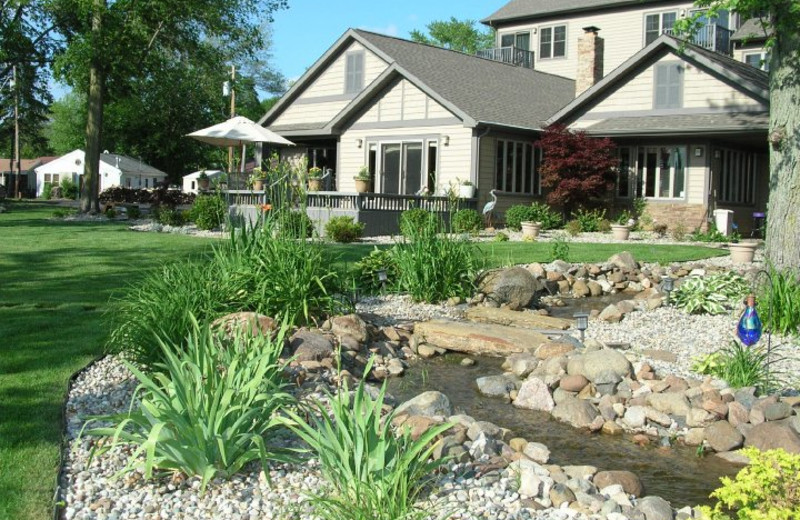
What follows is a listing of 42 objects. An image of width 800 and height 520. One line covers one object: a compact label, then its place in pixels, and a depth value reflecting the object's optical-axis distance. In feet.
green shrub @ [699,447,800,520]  10.66
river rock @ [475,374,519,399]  23.08
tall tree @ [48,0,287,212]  77.77
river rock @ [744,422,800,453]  17.88
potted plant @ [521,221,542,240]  59.77
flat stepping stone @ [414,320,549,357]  27.35
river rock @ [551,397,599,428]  20.69
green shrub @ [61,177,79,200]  183.06
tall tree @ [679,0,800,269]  30.68
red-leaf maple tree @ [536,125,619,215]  69.51
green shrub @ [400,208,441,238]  33.17
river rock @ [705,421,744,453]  18.93
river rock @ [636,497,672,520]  13.65
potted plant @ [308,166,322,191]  53.47
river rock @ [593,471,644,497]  15.37
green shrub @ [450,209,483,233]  58.65
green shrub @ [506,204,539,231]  68.08
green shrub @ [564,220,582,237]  64.48
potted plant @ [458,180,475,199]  68.80
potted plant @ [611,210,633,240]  61.82
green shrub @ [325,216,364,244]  53.72
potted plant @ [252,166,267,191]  62.75
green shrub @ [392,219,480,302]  33.01
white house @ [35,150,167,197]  183.57
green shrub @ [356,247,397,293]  34.83
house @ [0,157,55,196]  211.41
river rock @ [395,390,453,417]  18.89
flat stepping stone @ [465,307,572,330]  30.73
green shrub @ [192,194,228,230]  62.03
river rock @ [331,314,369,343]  25.38
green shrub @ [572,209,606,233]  68.08
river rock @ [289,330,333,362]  21.78
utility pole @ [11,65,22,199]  160.66
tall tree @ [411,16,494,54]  194.80
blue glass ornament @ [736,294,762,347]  21.03
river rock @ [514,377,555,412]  21.95
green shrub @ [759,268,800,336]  27.12
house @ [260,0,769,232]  68.74
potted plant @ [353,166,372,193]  67.56
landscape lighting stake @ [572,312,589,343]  27.12
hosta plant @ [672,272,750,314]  32.42
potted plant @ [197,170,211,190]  78.79
